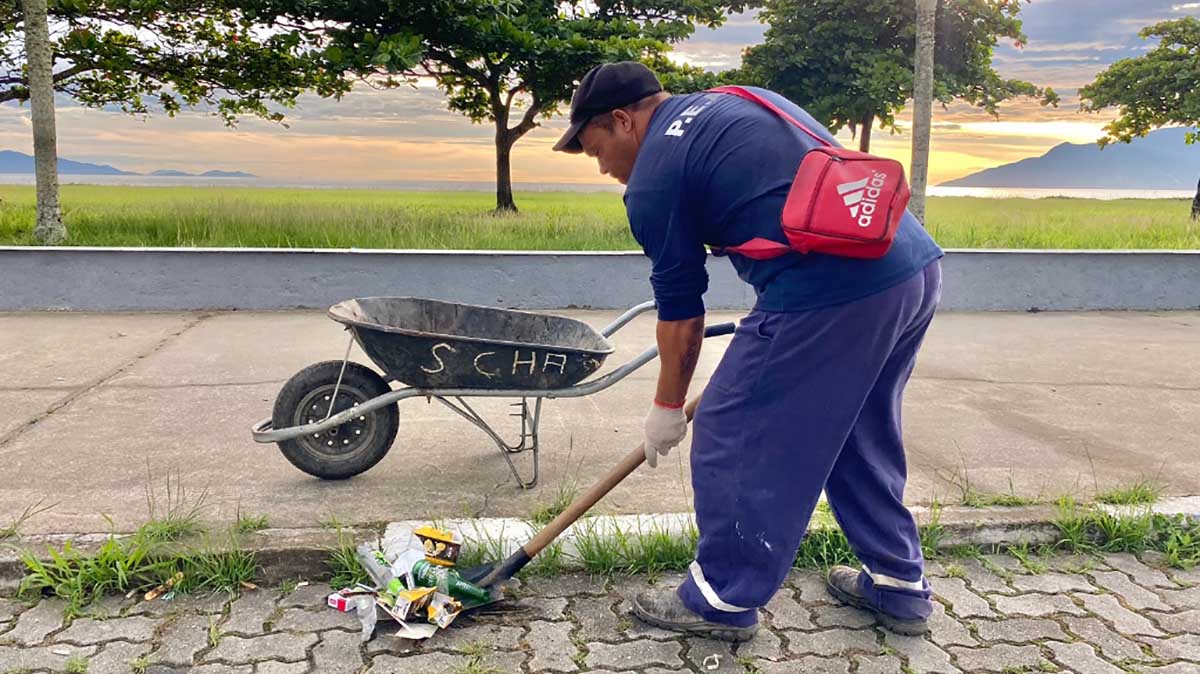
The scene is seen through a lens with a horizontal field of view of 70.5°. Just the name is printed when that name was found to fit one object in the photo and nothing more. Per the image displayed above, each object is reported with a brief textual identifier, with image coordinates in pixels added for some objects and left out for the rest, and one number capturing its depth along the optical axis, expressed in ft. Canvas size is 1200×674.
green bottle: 8.20
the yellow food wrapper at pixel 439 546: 8.45
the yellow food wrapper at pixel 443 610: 7.93
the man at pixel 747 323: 7.00
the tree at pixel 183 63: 28.22
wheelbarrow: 10.10
